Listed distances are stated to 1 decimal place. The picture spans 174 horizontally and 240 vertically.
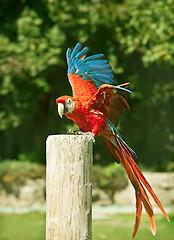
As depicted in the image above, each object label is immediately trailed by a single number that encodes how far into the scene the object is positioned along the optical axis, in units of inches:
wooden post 264.9
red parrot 274.8
